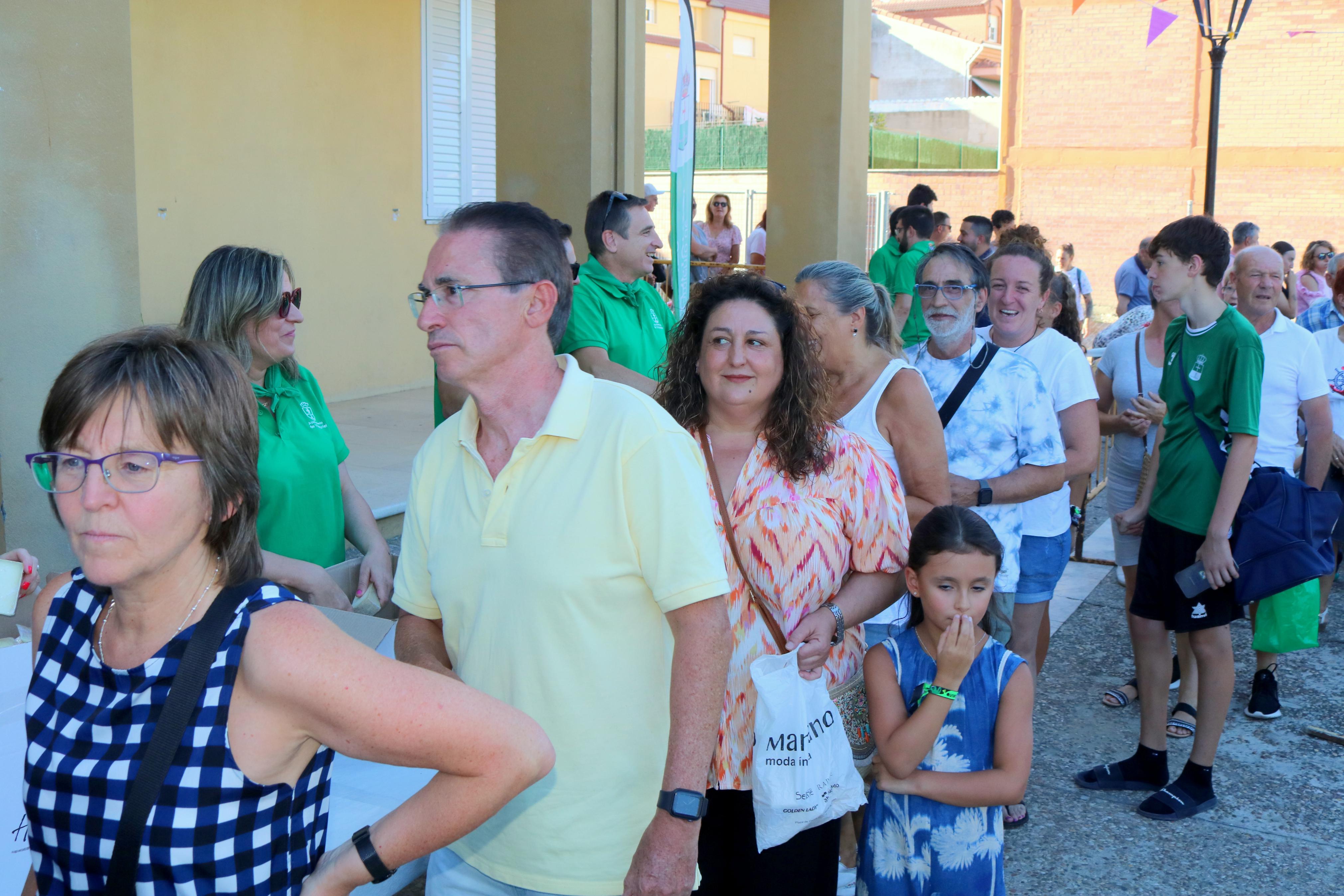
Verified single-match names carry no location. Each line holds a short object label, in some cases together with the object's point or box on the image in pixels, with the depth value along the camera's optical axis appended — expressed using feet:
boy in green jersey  13.43
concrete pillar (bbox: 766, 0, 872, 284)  31.04
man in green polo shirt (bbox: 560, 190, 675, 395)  15.83
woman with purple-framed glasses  5.12
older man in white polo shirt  16.14
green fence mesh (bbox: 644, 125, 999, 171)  101.91
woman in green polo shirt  10.55
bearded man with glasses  12.78
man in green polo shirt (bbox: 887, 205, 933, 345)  30.04
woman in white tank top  11.31
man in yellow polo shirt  6.68
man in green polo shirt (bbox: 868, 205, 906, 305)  31.14
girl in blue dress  9.62
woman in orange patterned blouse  8.70
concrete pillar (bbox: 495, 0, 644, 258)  21.62
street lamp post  31.53
